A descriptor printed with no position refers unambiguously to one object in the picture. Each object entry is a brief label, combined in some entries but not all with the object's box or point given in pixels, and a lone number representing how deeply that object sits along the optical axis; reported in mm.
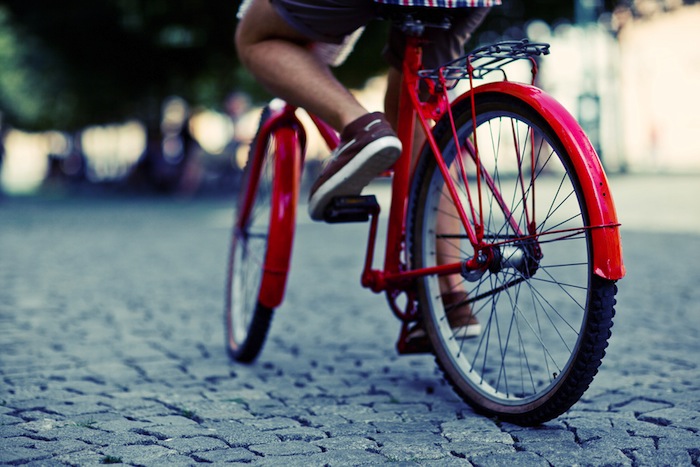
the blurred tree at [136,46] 17797
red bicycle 2307
